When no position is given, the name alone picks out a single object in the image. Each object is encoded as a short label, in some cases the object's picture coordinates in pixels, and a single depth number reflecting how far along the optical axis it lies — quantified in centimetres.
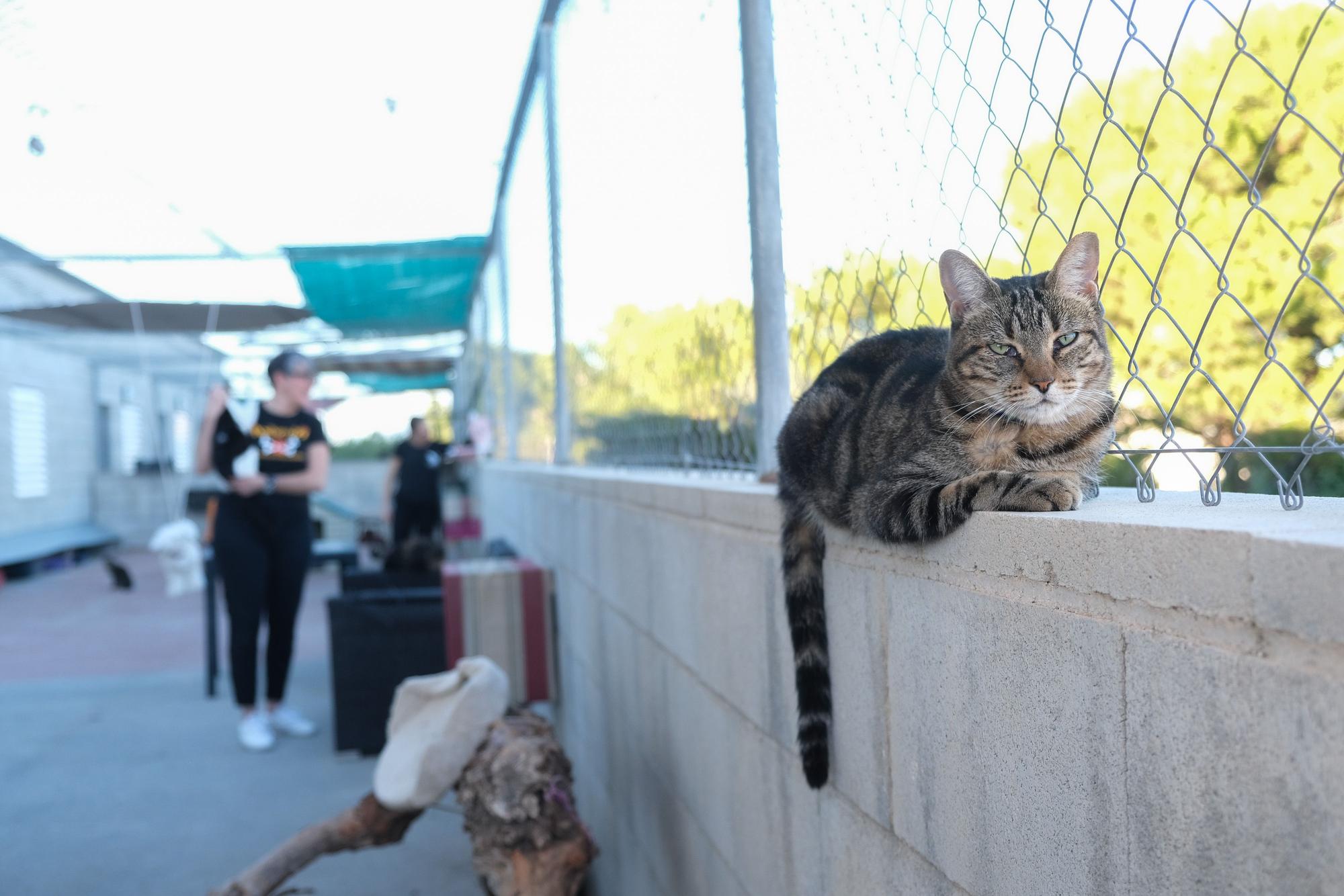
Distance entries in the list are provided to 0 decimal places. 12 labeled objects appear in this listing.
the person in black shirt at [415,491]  984
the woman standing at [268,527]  570
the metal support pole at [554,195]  545
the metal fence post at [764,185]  252
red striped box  506
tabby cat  157
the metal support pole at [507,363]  868
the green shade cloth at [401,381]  1956
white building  1476
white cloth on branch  363
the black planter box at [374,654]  551
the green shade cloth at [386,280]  885
